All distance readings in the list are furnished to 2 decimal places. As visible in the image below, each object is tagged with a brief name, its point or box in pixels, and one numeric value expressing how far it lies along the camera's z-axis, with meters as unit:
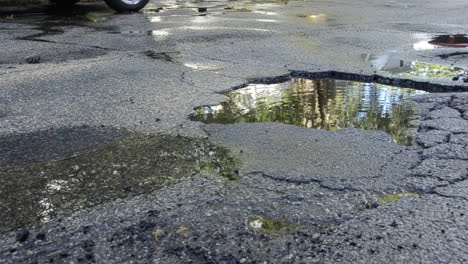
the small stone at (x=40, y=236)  2.05
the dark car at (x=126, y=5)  9.67
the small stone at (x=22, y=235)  2.04
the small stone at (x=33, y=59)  5.37
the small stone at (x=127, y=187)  2.49
